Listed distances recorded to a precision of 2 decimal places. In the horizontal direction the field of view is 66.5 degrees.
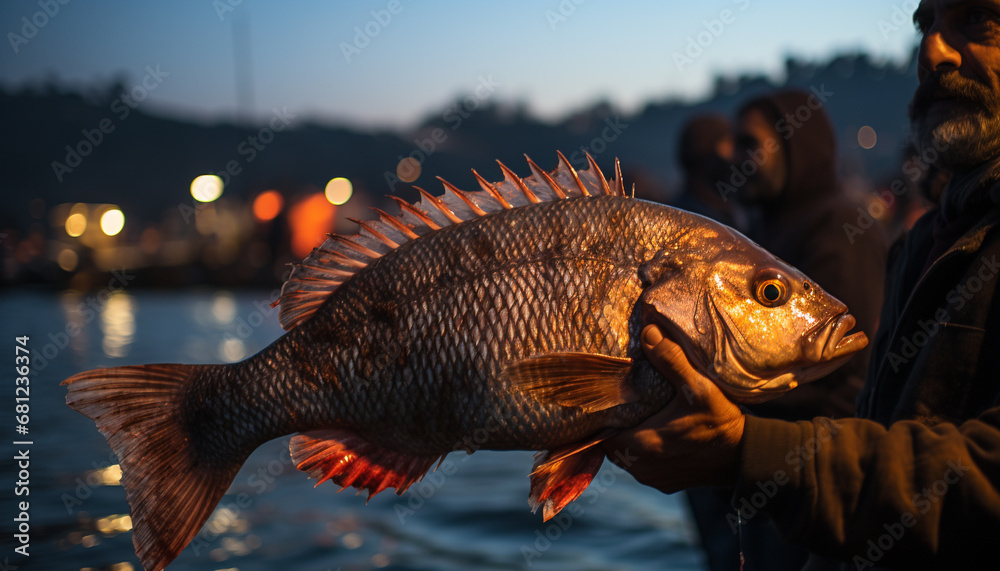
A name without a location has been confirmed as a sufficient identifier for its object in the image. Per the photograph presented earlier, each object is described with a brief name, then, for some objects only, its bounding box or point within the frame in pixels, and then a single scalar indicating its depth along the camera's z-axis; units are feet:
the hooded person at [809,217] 13.37
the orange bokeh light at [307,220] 103.90
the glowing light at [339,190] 150.18
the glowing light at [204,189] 121.60
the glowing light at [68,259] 115.72
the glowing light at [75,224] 197.67
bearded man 5.56
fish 6.17
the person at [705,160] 21.52
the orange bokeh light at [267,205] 131.96
